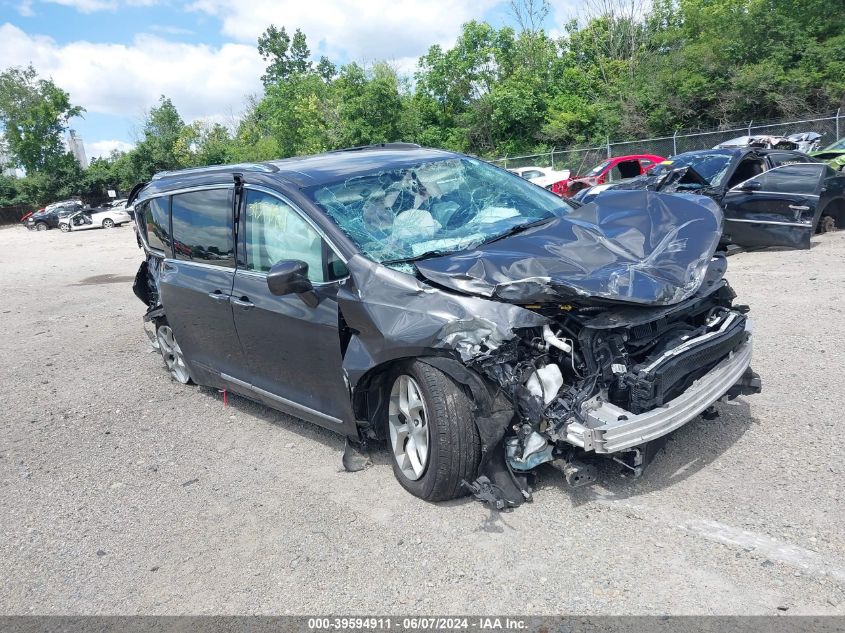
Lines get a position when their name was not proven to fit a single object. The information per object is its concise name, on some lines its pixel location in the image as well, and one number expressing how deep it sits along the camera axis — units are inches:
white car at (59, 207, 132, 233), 1501.0
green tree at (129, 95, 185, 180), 2194.9
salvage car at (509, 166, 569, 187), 950.0
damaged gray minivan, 135.7
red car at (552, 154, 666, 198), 837.8
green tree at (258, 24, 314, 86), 3046.3
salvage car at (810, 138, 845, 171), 638.5
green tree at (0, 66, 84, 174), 2231.8
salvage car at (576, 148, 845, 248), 359.0
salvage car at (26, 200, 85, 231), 1634.1
